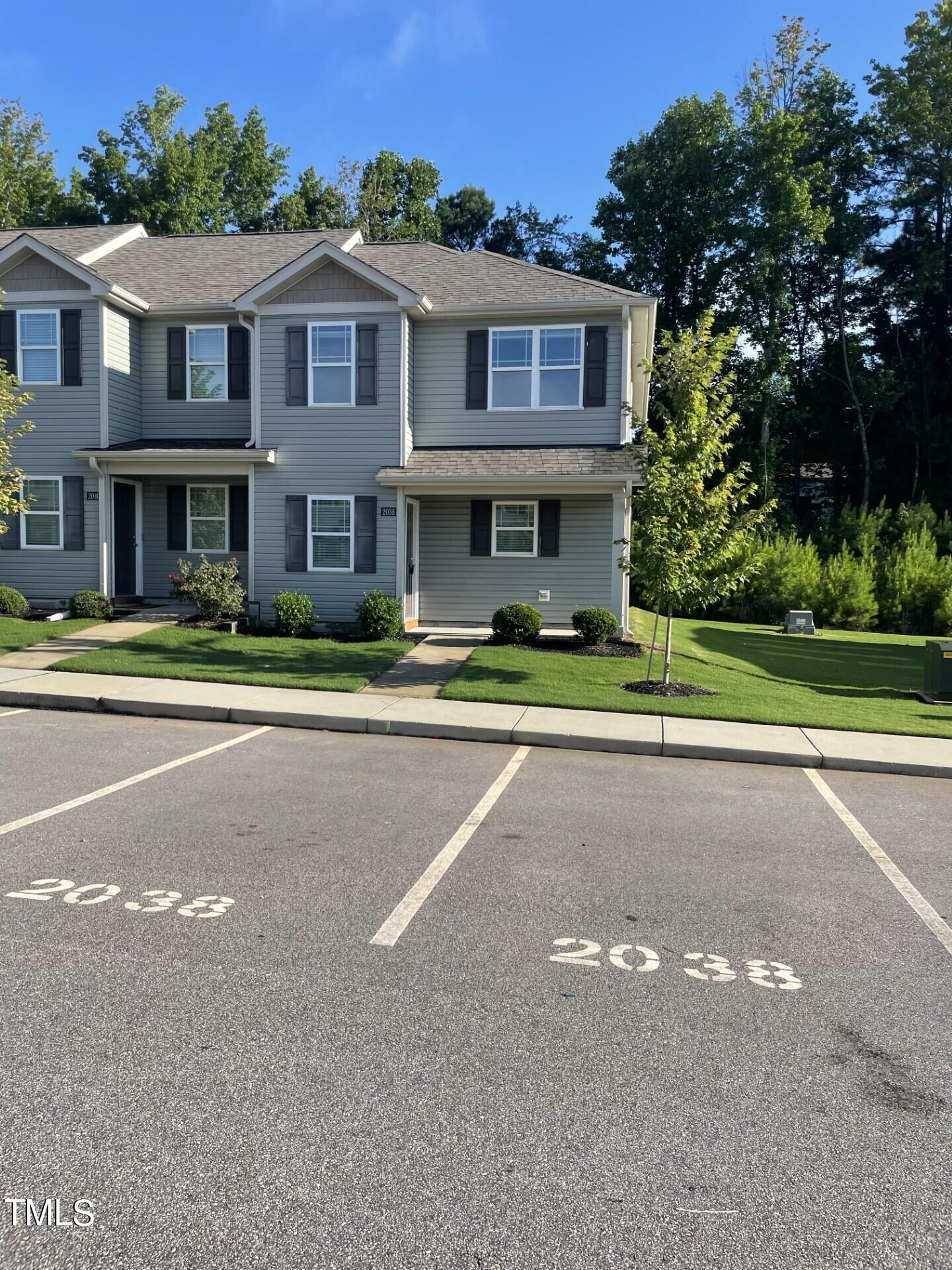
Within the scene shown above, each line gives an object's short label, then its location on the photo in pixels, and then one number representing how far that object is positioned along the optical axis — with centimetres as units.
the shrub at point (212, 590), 1694
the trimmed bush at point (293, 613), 1680
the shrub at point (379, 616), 1639
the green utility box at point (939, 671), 1317
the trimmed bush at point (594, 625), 1570
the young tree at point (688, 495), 1234
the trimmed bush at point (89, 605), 1738
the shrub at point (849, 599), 2480
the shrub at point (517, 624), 1587
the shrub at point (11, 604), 1764
